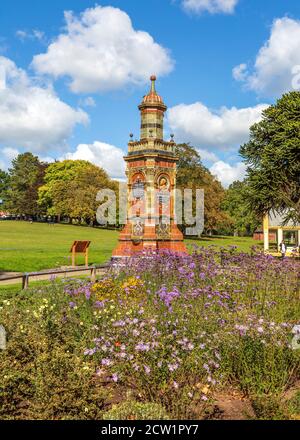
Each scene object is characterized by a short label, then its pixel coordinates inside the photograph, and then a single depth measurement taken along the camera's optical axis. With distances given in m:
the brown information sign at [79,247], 24.05
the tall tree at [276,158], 26.12
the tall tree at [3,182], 108.15
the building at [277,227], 41.84
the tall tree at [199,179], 61.81
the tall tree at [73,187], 70.19
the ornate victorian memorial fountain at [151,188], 26.11
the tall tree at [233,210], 79.16
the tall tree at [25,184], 86.81
